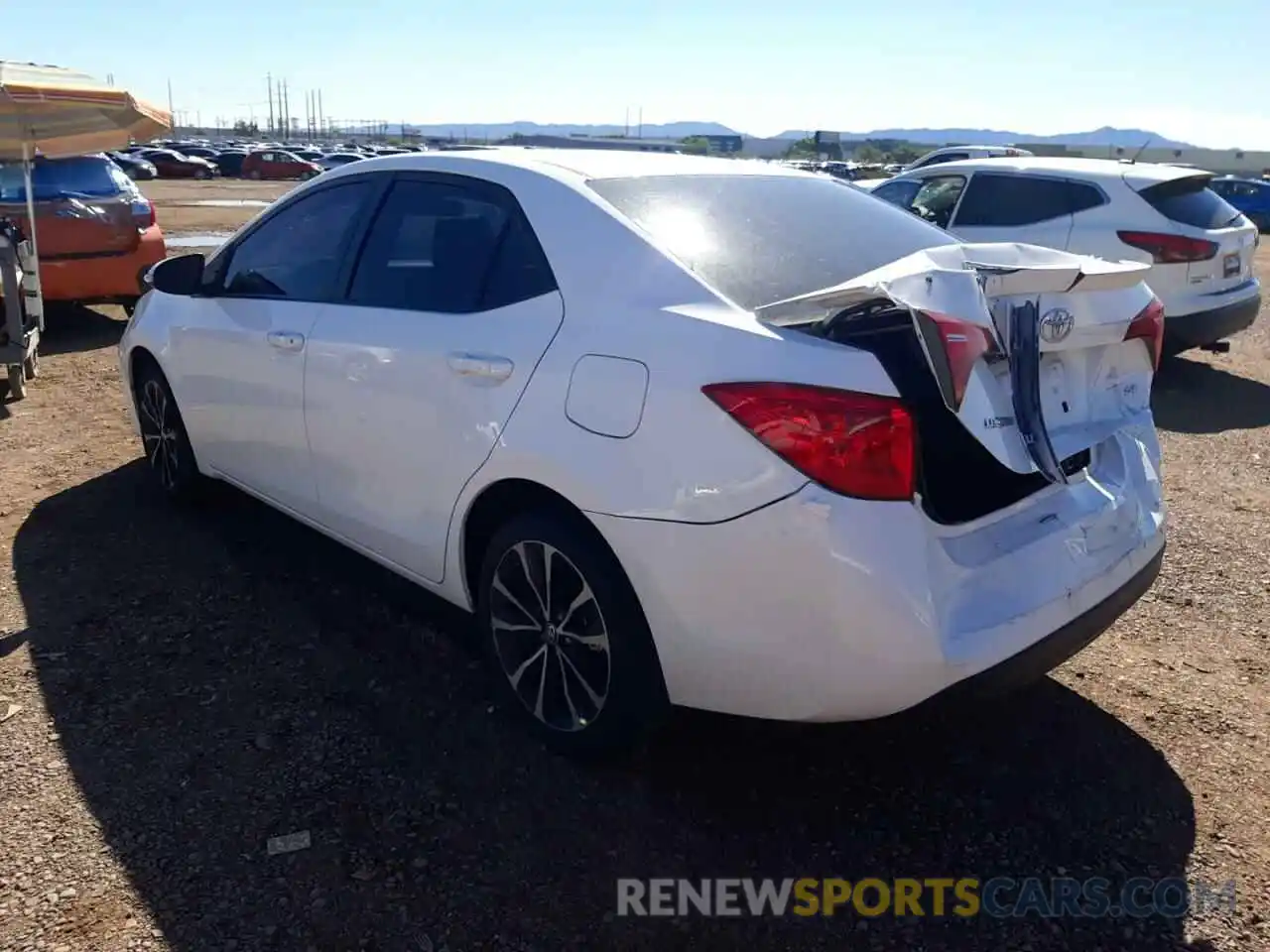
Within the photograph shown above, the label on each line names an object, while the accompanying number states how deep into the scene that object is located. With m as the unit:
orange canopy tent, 5.70
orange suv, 8.66
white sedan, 2.37
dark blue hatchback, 25.47
